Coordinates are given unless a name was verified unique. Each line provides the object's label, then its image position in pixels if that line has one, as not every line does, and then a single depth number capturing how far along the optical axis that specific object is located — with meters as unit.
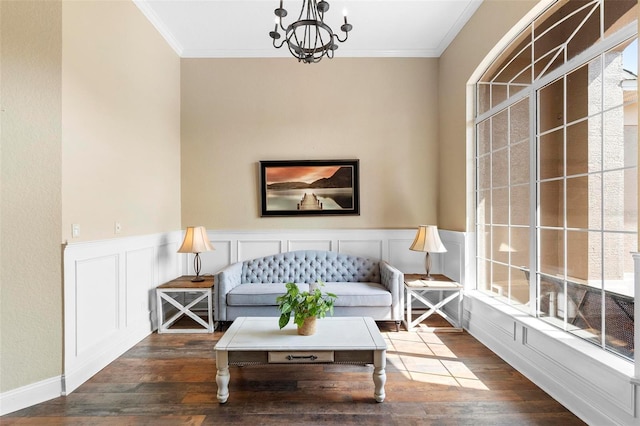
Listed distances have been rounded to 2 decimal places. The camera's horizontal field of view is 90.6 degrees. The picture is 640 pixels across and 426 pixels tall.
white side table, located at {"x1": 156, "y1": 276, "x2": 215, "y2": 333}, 3.70
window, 2.08
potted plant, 2.43
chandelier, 2.15
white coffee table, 2.30
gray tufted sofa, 3.67
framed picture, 4.49
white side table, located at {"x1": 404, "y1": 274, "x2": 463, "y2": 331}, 3.70
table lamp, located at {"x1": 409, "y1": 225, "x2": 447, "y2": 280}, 3.85
